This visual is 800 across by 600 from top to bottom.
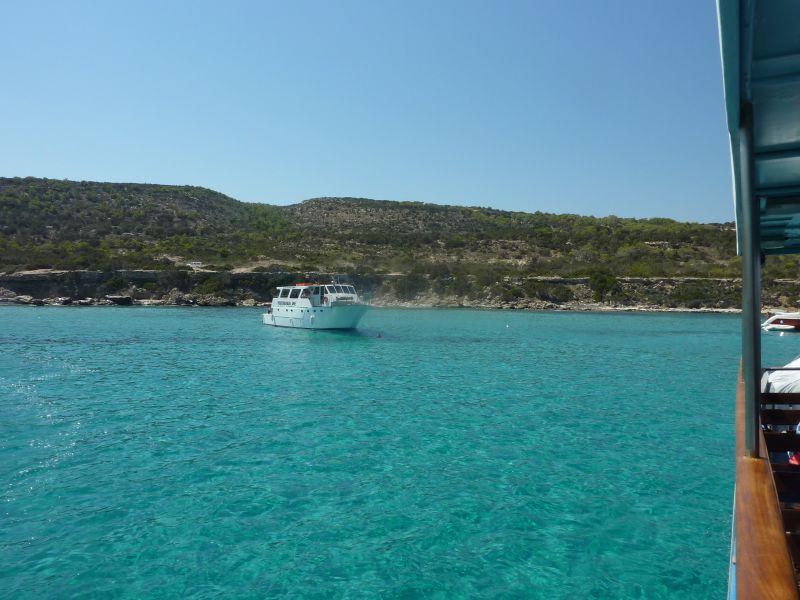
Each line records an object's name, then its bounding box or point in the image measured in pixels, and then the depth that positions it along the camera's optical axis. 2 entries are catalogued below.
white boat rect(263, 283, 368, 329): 33.53
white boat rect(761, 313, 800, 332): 39.03
